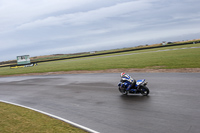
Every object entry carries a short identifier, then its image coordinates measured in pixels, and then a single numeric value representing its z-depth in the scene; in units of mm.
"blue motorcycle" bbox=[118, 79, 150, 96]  10961
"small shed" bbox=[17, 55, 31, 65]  65062
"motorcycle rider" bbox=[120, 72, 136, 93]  11389
